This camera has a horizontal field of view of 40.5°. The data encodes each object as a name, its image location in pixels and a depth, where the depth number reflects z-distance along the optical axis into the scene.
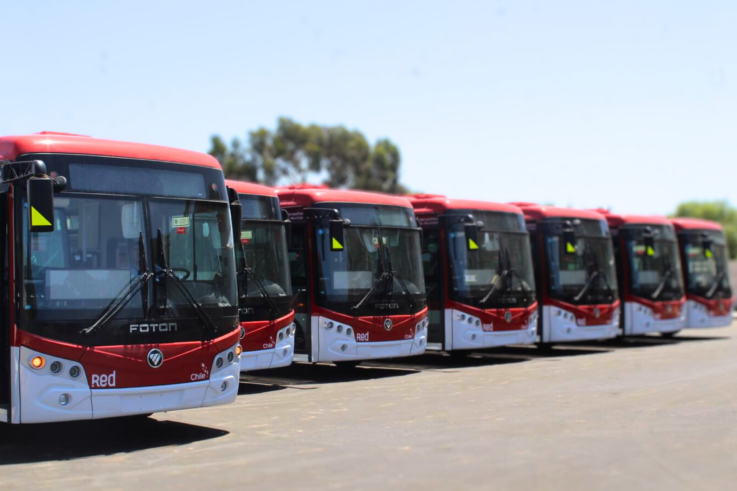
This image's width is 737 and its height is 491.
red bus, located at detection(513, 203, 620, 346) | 20.56
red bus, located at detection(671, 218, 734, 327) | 25.42
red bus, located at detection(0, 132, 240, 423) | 8.80
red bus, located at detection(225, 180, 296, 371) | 13.91
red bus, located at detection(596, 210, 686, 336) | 23.23
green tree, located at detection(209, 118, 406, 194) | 72.25
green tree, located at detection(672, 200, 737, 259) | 122.19
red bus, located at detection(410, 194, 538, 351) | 17.97
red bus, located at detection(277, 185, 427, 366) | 15.52
